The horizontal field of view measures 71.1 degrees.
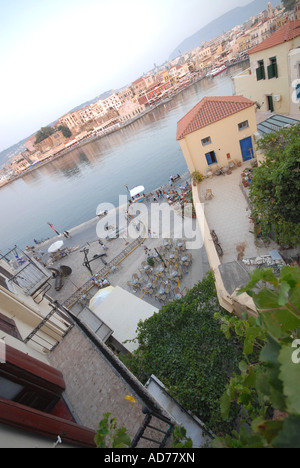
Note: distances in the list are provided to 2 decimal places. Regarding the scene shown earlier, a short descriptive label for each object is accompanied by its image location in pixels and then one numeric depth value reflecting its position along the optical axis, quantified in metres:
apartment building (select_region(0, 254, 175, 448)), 2.91
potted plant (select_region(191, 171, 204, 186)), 15.41
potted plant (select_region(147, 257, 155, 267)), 15.38
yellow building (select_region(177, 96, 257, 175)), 14.08
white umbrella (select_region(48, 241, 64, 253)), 21.75
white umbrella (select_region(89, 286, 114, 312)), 12.41
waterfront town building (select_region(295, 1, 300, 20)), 18.34
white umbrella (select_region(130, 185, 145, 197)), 25.37
